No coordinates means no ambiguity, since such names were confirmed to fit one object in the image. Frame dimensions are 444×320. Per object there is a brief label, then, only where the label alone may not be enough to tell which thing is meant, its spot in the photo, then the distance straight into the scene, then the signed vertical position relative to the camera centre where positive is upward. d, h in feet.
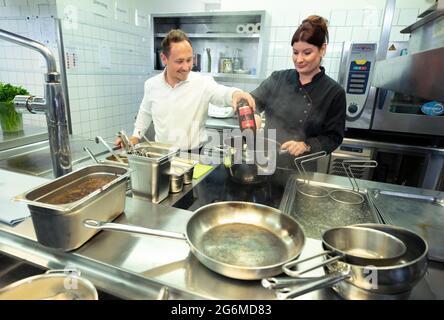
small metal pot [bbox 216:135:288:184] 4.09 -1.06
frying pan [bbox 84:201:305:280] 2.13 -1.37
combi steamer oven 8.04 -1.08
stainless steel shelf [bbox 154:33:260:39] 9.96 +1.71
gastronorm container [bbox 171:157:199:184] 3.99 -1.19
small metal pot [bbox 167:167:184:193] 3.73 -1.30
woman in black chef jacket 5.63 -0.27
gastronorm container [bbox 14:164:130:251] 2.23 -1.11
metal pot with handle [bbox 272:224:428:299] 1.86 -1.25
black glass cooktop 3.70 -1.50
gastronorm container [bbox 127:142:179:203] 3.23 -1.12
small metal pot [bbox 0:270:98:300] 1.91 -1.44
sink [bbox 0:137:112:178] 4.50 -1.49
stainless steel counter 2.10 -1.49
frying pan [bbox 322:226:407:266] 2.39 -1.29
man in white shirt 6.69 -0.53
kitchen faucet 2.90 -0.36
